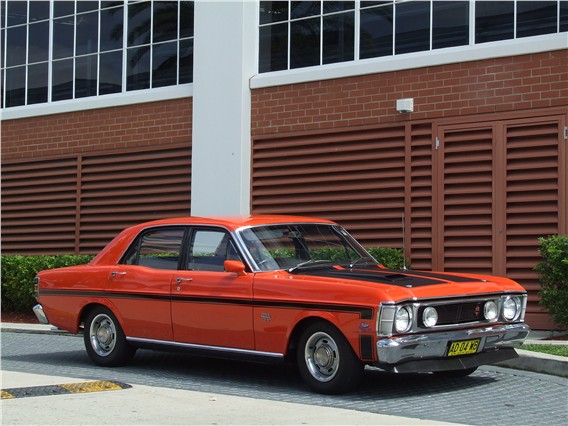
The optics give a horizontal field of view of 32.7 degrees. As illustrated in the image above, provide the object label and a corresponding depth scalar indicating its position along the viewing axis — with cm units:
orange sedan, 802
